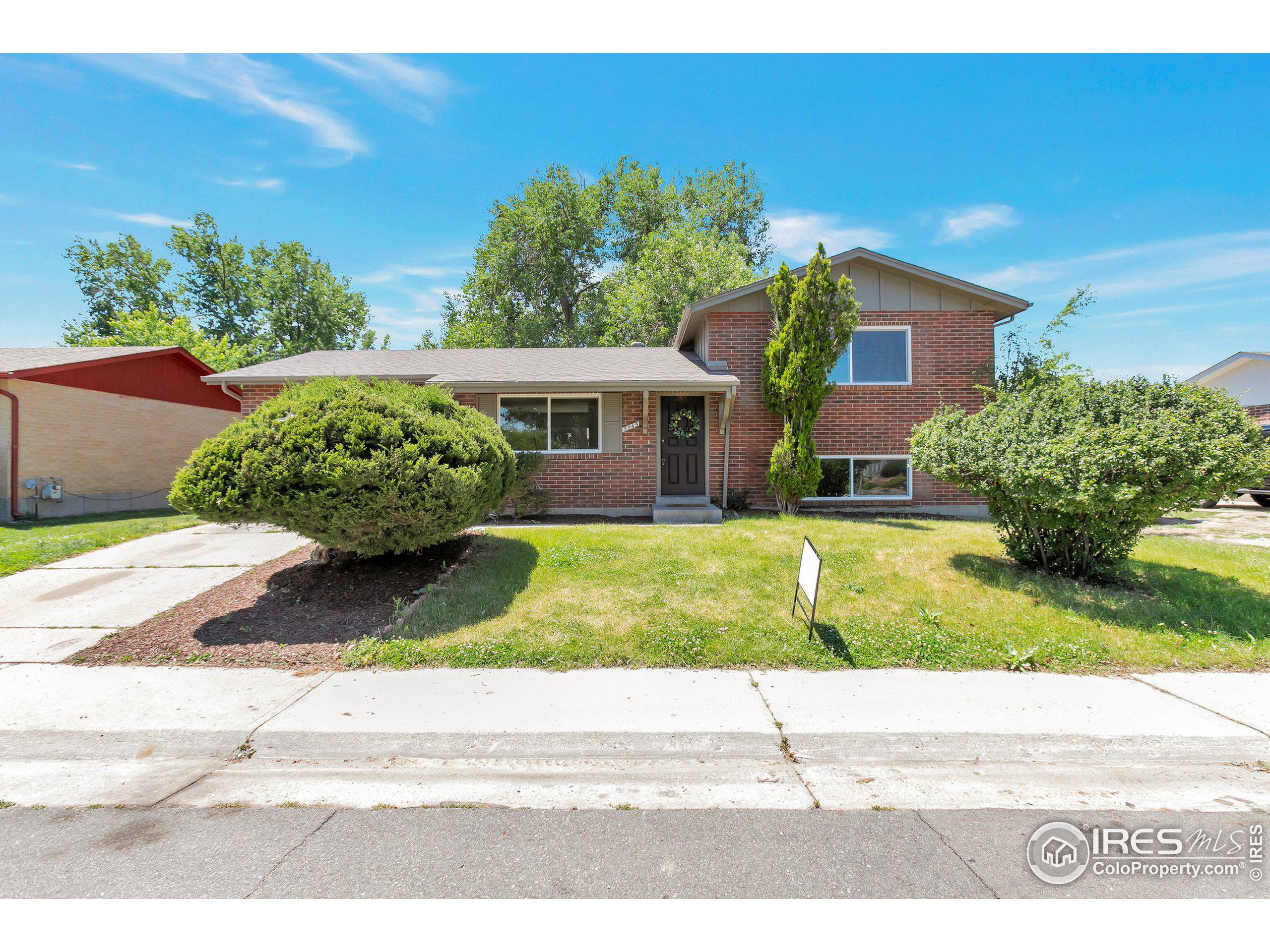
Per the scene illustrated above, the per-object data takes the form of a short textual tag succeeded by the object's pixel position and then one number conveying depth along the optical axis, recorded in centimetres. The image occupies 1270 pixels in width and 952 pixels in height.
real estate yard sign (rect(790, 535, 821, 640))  461
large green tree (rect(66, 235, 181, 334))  3219
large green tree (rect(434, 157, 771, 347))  2878
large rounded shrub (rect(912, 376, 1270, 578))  501
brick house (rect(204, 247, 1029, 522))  1142
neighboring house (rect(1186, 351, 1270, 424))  1986
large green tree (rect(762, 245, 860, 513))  1062
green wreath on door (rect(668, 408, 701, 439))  1181
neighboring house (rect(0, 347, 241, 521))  1272
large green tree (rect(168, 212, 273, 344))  3353
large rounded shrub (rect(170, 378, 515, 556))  510
